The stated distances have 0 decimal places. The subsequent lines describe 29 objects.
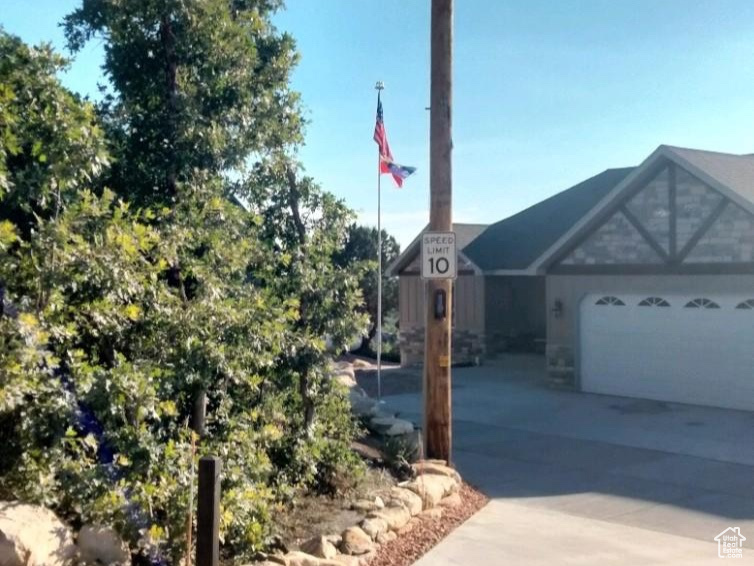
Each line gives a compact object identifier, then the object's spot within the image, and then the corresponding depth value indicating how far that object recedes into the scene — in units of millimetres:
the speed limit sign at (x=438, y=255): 10695
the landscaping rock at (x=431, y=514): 9344
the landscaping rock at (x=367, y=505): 9109
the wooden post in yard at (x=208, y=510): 5477
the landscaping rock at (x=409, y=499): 9305
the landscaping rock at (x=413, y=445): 11205
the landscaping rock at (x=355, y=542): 7996
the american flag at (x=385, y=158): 18062
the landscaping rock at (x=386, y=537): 8438
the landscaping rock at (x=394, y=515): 8742
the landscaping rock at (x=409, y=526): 8800
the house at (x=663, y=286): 17141
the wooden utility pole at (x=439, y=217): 10758
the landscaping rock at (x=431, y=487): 9742
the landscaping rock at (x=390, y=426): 12117
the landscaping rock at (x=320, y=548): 7668
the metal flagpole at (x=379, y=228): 17281
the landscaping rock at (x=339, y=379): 9883
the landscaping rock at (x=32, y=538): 6117
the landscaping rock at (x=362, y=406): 12805
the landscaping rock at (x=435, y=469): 10583
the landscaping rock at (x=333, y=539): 7941
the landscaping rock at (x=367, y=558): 7836
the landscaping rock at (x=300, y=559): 7309
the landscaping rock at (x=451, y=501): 10000
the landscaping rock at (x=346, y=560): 7590
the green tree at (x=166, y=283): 6793
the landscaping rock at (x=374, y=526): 8406
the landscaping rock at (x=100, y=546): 6590
